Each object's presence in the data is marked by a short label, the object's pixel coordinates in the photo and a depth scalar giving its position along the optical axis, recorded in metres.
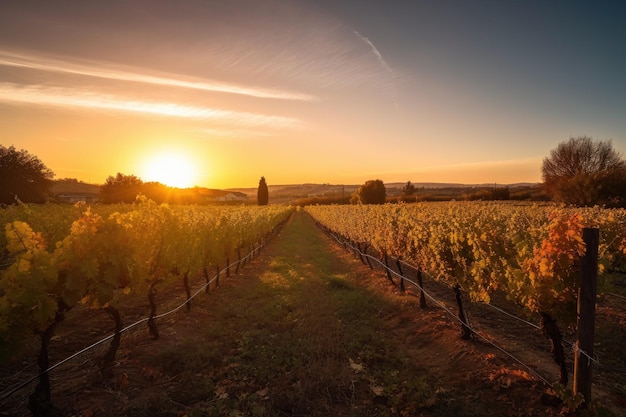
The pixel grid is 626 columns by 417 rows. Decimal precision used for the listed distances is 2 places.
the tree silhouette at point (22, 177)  38.88
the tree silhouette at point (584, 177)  31.53
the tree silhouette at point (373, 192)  66.06
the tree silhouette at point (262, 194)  94.88
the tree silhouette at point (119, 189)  63.12
